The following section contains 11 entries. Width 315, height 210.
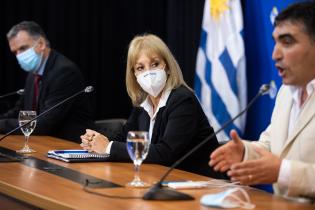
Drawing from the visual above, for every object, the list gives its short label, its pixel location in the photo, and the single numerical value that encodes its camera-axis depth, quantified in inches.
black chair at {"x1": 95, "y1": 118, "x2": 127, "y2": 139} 302.6
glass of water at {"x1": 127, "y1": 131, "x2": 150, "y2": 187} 170.0
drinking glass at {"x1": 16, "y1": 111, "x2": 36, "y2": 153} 242.4
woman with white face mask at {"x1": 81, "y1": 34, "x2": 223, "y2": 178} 225.6
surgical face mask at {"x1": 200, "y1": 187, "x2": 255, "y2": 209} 144.3
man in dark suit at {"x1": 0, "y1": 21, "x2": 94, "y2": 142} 321.7
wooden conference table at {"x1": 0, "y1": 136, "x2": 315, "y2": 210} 149.0
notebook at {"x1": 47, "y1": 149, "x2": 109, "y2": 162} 217.7
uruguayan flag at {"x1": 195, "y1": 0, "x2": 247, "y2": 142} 357.2
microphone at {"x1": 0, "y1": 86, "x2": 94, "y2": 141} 233.8
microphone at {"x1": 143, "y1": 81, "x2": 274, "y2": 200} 153.7
